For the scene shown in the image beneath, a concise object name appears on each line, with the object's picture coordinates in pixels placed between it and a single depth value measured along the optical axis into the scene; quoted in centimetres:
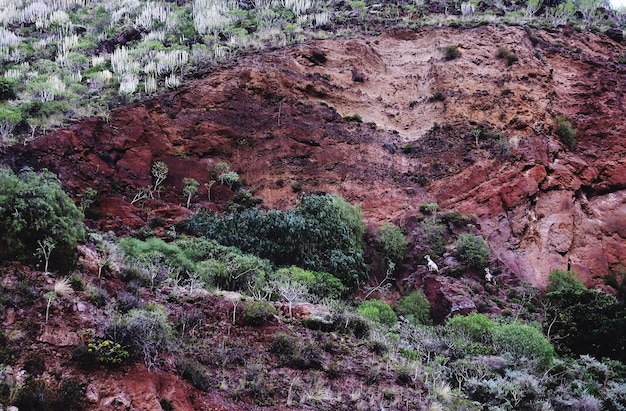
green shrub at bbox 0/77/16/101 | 2775
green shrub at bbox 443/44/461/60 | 3272
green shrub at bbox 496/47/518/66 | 3144
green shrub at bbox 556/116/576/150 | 2834
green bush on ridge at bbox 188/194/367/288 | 2098
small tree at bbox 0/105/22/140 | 2289
